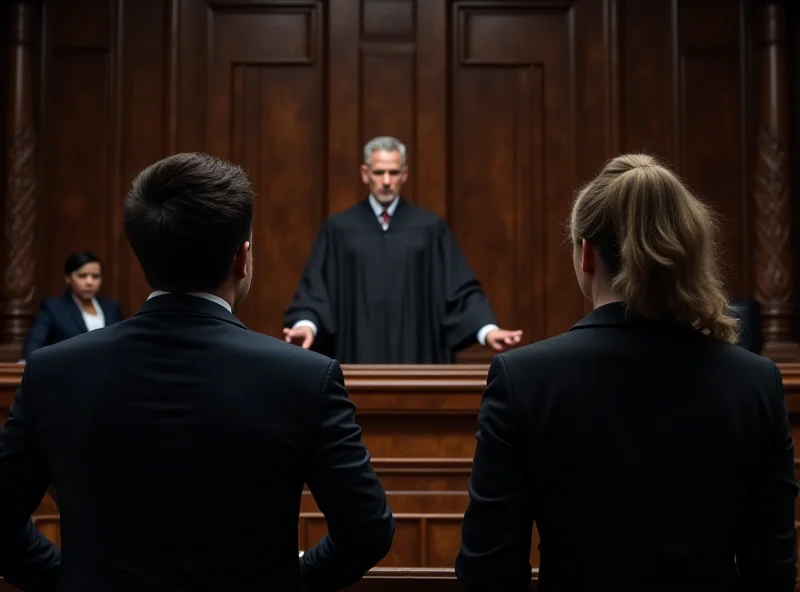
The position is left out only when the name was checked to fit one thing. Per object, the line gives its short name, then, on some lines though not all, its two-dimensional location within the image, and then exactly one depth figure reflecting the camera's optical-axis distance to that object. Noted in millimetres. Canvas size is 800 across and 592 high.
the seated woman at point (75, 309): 6062
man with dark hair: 1393
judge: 5543
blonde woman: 1416
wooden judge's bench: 3404
